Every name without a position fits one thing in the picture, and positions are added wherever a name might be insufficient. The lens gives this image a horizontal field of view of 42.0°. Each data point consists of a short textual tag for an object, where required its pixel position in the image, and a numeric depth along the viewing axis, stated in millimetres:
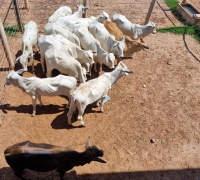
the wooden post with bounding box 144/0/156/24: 11582
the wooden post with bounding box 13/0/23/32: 9970
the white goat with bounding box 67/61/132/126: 6965
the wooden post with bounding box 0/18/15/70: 8019
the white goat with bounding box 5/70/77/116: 7266
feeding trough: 12852
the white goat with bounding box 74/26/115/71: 9008
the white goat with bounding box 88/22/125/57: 9383
